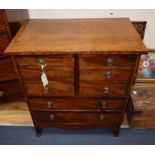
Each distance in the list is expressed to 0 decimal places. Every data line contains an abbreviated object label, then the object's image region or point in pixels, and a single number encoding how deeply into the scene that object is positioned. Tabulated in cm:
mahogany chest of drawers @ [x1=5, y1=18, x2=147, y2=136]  123
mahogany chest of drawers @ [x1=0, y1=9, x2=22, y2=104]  155
